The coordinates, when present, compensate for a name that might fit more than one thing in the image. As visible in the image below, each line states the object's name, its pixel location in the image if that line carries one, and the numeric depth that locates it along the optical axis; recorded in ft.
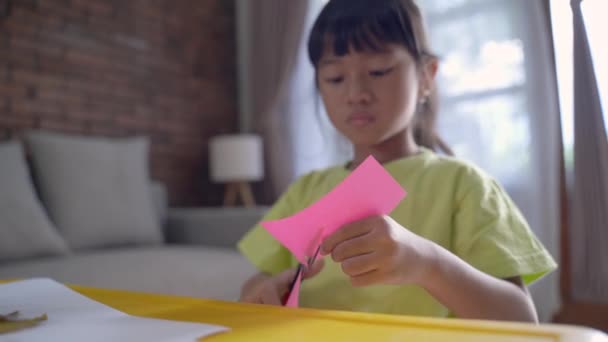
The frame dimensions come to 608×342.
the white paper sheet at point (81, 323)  1.16
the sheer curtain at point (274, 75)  10.47
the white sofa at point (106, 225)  5.13
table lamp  9.90
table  1.03
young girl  1.84
